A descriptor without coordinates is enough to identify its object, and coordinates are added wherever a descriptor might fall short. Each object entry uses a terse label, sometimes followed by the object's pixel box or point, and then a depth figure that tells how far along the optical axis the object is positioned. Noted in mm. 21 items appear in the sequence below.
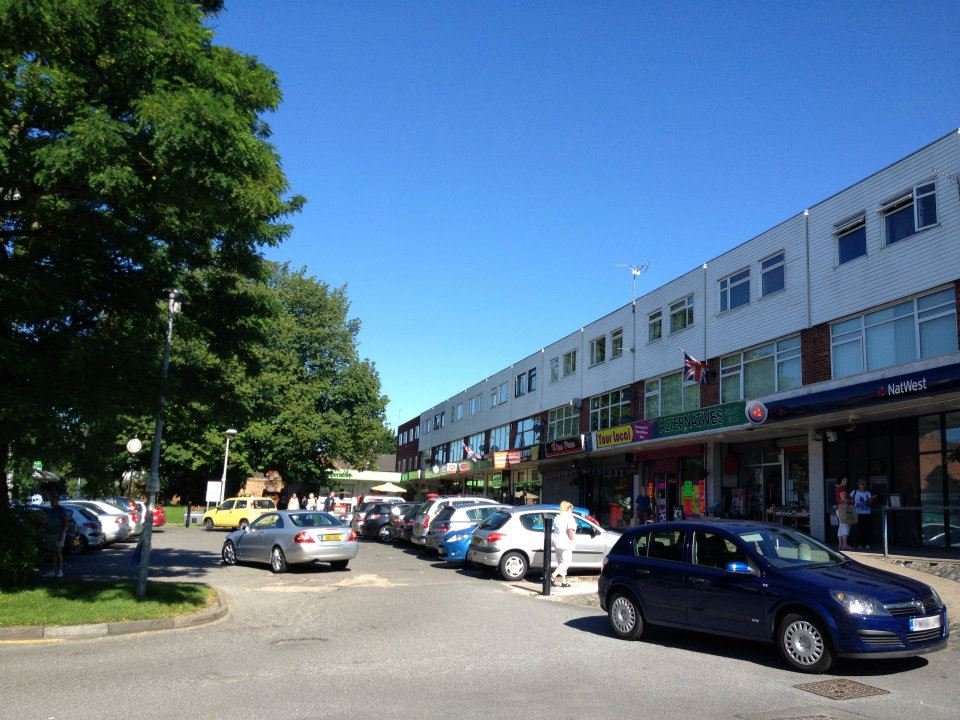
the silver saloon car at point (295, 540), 18016
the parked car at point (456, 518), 20453
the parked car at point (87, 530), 21531
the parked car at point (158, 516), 32350
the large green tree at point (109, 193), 9359
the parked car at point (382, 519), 28203
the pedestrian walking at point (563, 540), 15000
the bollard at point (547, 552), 14453
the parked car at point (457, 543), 18906
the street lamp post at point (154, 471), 12195
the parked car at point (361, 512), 29891
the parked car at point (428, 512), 22641
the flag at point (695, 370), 25828
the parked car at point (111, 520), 24062
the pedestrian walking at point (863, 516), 18141
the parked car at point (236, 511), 35844
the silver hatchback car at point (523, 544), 16609
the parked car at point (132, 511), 26823
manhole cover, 7172
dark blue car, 7766
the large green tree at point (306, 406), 44281
